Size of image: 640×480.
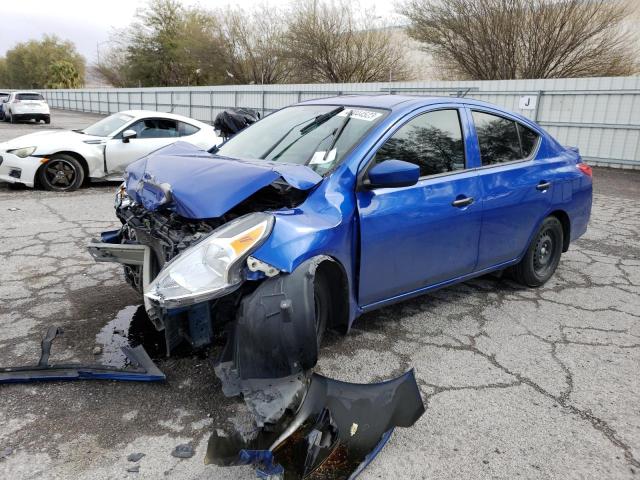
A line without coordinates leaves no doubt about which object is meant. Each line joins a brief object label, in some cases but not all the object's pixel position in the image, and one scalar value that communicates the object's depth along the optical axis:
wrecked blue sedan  2.36
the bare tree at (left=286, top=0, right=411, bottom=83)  28.48
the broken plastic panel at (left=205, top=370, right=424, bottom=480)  2.06
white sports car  8.00
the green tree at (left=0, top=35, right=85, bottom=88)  79.53
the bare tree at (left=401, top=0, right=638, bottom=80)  18.17
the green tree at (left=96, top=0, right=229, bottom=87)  46.20
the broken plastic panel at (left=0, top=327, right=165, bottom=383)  2.77
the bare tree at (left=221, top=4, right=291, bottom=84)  35.59
